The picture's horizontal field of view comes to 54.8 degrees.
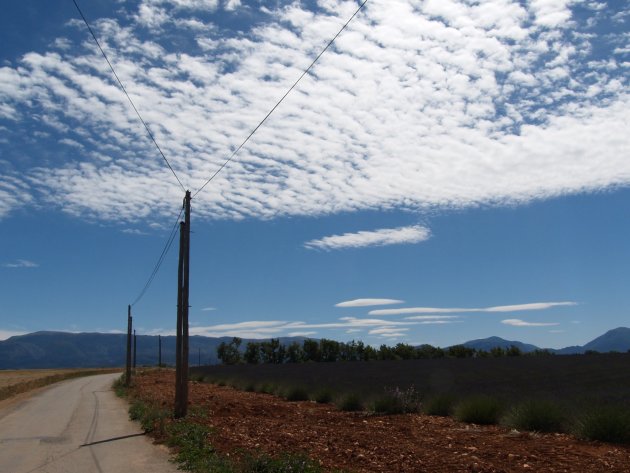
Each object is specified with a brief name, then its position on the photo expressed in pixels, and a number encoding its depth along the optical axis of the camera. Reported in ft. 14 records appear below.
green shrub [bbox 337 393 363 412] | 70.44
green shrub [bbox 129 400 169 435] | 52.80
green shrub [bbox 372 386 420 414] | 63.21
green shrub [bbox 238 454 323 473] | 29.94
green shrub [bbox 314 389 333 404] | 84.53
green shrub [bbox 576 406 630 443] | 38.52
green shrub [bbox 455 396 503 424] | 52.29
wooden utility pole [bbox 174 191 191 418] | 60.95
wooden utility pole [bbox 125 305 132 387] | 148.95
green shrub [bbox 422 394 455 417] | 60.49
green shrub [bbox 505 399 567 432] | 45.75
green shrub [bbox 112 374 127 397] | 112.90
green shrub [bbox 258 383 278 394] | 108.78
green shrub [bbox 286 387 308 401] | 92.22
